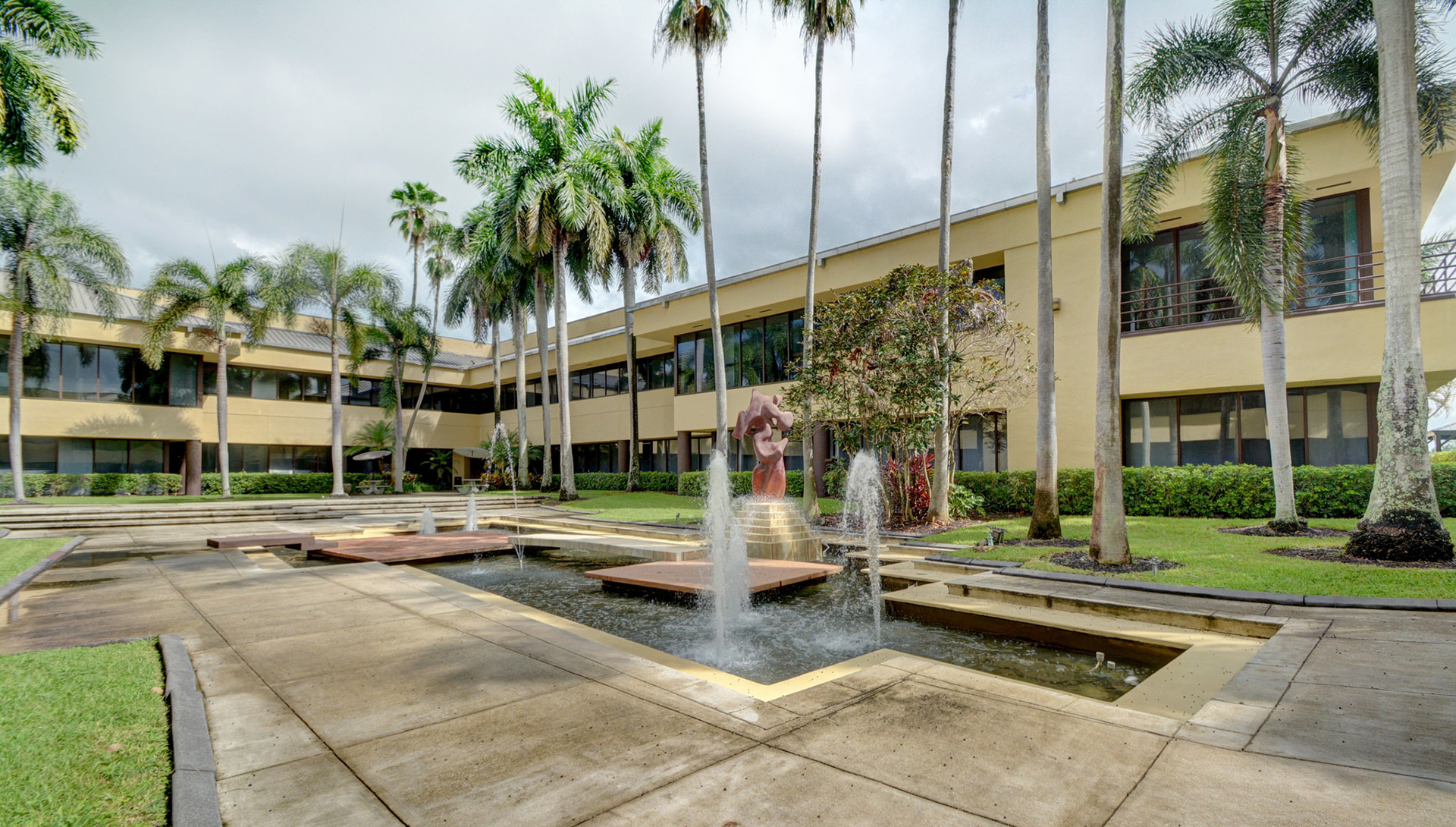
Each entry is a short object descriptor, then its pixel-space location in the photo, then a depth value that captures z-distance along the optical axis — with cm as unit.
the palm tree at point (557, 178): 2434
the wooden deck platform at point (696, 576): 861
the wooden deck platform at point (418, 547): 1152
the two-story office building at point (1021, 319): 1349
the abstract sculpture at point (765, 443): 1275
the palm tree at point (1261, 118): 1130
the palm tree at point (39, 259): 2127
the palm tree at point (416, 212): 3531
